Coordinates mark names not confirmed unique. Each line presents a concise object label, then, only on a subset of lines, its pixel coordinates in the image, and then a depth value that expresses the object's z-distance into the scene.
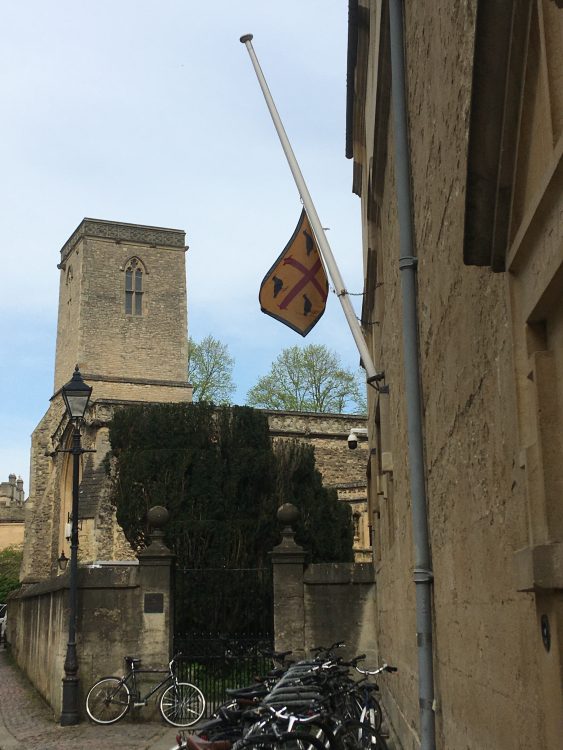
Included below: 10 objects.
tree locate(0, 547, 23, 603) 44.66
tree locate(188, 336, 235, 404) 50.59
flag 10.43
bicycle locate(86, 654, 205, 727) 11.58
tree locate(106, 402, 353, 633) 17.09
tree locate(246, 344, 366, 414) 47.12
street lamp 11.45
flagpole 8.76
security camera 19.92
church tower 42.38
